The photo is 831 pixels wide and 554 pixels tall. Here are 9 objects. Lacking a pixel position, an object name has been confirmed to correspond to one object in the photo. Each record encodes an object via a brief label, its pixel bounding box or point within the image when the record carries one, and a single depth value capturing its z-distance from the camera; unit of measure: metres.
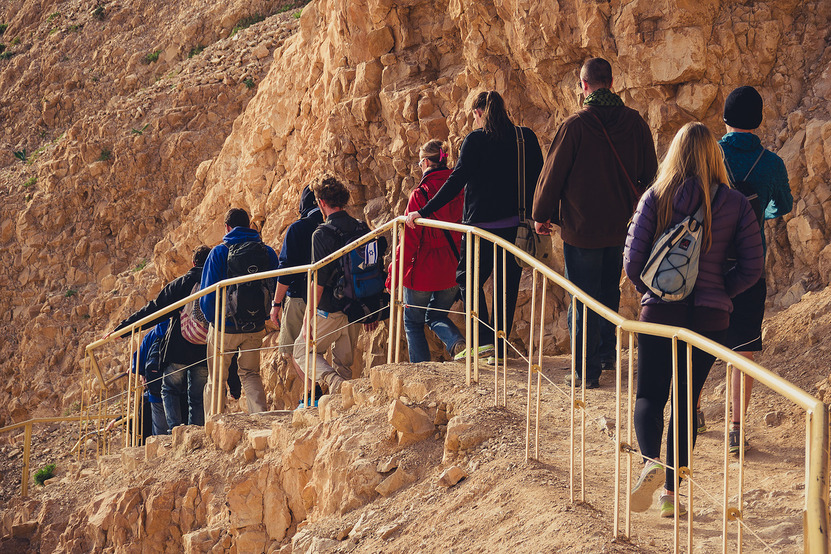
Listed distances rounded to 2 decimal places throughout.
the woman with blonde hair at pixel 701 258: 8.11
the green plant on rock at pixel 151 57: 43.62
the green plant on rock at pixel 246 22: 41.47
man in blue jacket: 15.91
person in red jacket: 14.06
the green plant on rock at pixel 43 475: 23.80
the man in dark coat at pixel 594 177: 11.41
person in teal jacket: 9.97
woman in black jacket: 12.87
